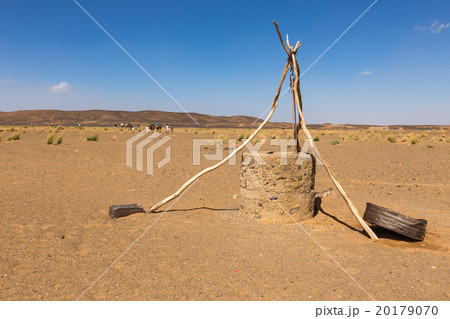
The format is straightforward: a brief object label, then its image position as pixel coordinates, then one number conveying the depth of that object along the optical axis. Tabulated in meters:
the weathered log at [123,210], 5.33
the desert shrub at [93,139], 19.48
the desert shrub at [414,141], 19.85
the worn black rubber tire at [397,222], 4.23
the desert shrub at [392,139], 21.55
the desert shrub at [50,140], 15.72
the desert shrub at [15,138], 17.66
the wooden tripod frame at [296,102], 4.79
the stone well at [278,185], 5.05
